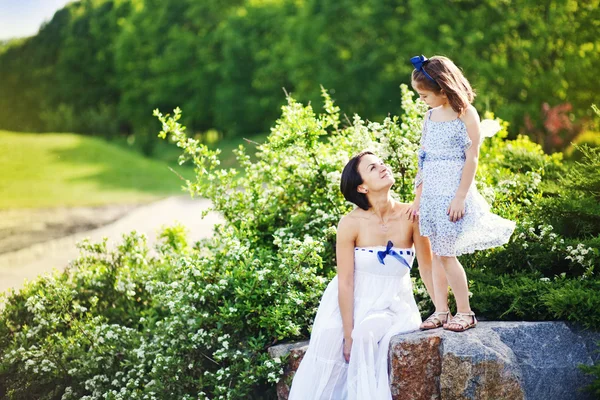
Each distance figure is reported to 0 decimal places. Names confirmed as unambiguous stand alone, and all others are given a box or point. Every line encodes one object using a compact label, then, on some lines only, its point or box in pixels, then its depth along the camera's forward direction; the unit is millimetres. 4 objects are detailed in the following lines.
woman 4512
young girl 4398
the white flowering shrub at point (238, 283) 5531
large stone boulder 4176
